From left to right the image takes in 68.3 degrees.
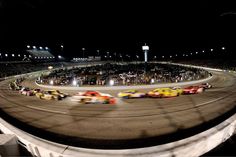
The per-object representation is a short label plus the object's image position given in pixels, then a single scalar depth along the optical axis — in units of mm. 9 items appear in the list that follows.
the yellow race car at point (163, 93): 18812
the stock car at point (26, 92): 24547
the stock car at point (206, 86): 23706
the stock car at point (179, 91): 19625
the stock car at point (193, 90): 20425
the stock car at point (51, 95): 20119
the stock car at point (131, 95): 19062
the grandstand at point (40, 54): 87688
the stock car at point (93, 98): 16922
